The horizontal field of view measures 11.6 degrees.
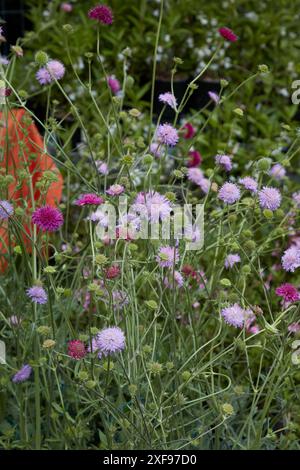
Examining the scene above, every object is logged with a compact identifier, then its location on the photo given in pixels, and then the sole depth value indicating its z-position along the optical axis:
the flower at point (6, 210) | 1.45
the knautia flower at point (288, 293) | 1.46
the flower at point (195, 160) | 2.04
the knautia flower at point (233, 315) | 1.45
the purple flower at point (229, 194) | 1.50
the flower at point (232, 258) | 1.60
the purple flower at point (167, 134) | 1.54
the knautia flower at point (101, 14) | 1.55
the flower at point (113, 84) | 2.03
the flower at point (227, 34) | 1.63
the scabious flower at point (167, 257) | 1.41
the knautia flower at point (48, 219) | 1.41
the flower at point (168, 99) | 1.57
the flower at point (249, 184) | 1.55
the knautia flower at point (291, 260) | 1.49
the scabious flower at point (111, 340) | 1.39
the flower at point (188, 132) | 2.19
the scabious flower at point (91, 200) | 1.44
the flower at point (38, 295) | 1.46
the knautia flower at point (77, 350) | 1.42
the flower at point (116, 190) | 1.49
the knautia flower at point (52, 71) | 1.60
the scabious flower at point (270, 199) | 1.50
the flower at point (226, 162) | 1.63
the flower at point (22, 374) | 1.55
